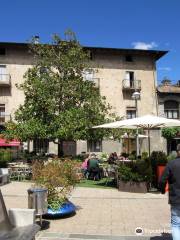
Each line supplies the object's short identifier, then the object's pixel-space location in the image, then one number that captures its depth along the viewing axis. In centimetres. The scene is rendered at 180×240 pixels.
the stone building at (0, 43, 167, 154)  2395
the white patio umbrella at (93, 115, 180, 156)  979
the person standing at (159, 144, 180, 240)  396
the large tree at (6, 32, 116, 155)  1588
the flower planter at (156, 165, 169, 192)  956
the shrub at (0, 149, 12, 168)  1673
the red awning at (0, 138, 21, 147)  1885
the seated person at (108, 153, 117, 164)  1556
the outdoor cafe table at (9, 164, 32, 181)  1260
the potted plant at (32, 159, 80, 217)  613
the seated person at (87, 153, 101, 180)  1237
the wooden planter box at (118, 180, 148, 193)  938
